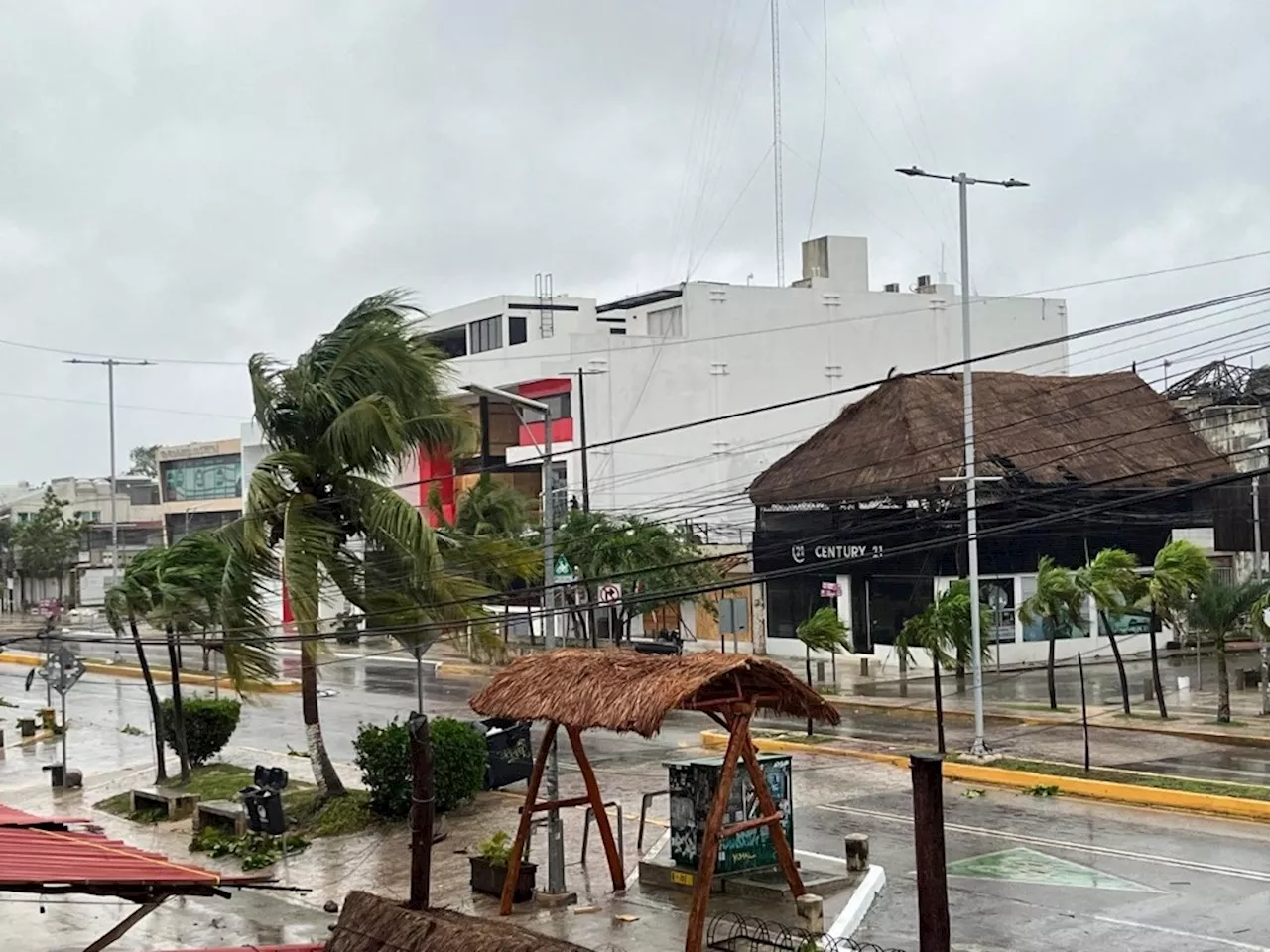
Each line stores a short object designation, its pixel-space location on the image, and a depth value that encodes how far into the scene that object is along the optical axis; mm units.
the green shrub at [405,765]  21781
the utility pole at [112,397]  56406
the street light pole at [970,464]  24438
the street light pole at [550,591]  16844
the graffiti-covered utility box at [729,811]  16312
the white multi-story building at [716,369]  54500
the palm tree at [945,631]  28484
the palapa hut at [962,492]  42375
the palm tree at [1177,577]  28734
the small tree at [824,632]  33125
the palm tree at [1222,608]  27797
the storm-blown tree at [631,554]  41375
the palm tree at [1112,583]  29578
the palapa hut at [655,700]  13422
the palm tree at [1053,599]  30172
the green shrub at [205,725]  27953
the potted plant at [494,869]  16953
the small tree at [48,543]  86250
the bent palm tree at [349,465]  21453
